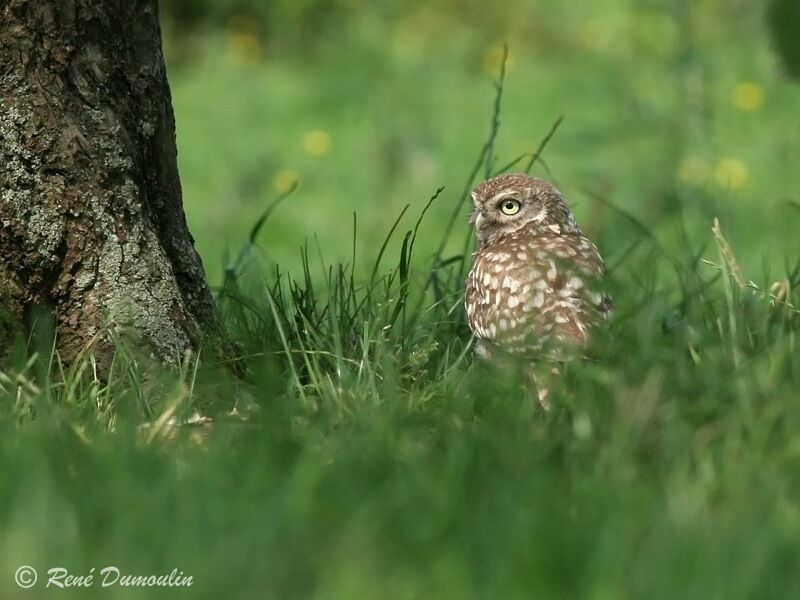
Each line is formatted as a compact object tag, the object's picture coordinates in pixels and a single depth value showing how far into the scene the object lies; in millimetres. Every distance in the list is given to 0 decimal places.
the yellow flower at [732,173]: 17298
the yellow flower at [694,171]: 17031
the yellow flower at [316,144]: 19859
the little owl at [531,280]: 7953
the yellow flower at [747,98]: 20484
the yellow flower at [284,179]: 18562
